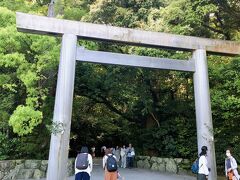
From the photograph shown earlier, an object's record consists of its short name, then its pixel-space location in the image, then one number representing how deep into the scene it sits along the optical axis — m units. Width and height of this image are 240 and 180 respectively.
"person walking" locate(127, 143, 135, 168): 17.62
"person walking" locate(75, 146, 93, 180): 8.02
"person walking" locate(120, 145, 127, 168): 17.78
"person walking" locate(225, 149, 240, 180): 8.88
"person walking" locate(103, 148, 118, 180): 8.60
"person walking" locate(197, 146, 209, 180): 7.98
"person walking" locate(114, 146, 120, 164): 18.94
